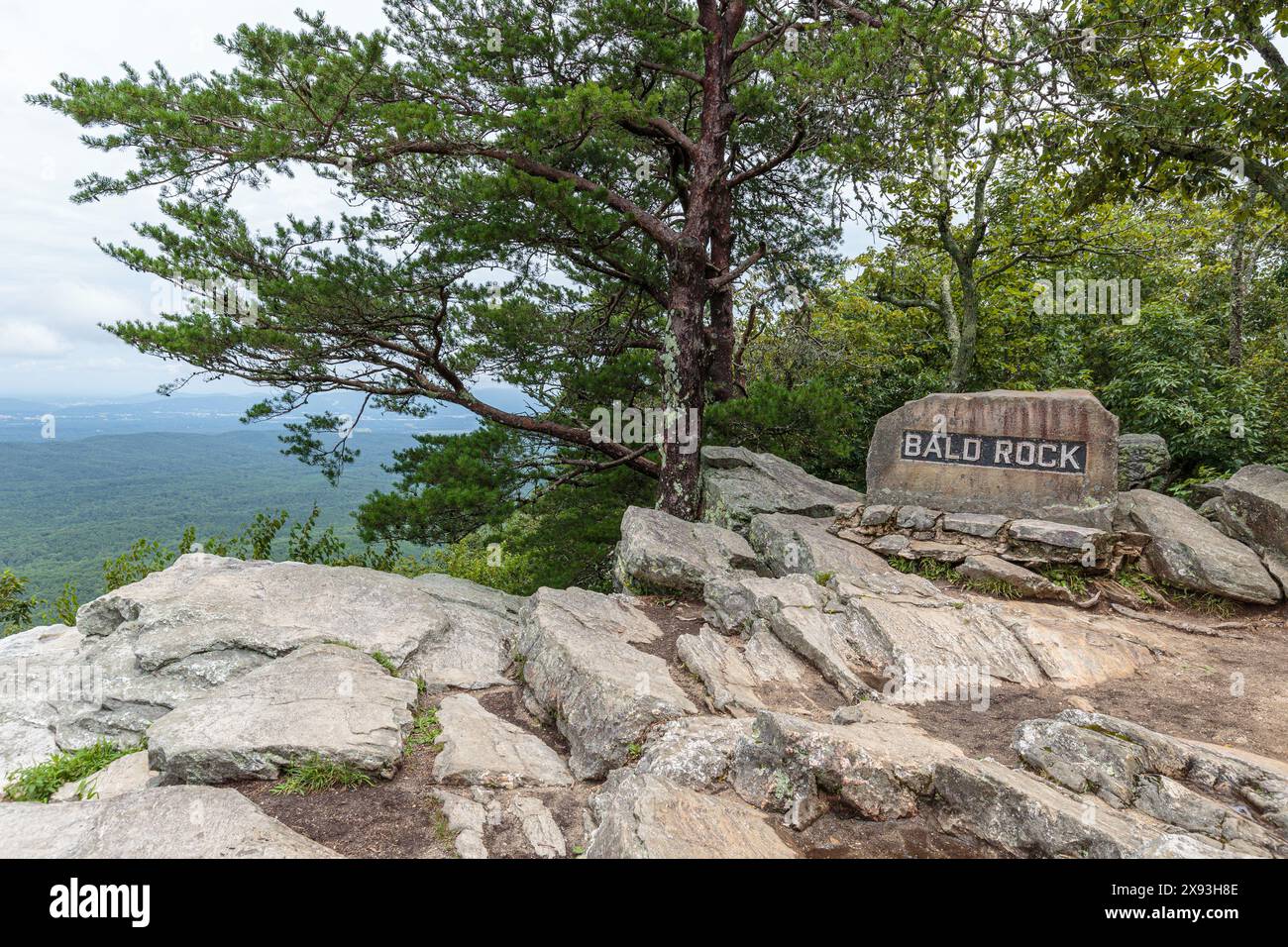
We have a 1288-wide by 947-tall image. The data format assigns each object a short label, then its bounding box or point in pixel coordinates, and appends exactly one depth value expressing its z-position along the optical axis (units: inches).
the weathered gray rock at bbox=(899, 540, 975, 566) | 307.4
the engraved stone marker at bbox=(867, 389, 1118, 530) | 298.5
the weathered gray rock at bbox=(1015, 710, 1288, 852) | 128.2
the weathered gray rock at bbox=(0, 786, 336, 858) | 116.9
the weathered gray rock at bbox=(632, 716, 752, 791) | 150.6
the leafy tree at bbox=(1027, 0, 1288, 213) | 319.9
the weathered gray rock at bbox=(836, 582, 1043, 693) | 221.5
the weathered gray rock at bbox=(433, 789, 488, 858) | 132.7
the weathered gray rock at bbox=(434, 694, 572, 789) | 160.7
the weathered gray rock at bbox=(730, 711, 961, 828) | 139.6
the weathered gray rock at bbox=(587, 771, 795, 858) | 113.4
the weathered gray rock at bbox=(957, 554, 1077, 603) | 282.7
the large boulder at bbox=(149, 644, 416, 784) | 155.4
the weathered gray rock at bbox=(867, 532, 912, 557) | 323.0
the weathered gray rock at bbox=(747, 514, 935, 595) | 281.7
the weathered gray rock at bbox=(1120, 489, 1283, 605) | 269.6
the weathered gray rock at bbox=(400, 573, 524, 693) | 238.4
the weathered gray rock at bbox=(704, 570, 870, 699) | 223.9
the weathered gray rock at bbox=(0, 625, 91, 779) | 204.8
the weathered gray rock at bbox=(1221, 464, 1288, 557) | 283.1
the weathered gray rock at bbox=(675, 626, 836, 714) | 203.6
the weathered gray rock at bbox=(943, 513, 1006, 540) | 308.3
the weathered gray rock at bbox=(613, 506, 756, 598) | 306.3
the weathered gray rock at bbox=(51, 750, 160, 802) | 161.2
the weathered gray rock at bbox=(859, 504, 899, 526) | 339.6
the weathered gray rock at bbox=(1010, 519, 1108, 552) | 287.3
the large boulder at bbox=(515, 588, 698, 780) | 175.8
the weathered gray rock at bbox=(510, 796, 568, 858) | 133.4
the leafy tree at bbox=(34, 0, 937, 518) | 320.2
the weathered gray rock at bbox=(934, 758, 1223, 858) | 114.4
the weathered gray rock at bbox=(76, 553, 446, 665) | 233.3
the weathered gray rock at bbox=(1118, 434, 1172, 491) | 417.1
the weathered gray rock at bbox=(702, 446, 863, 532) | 379.9
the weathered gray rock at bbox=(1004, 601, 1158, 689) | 225.8
